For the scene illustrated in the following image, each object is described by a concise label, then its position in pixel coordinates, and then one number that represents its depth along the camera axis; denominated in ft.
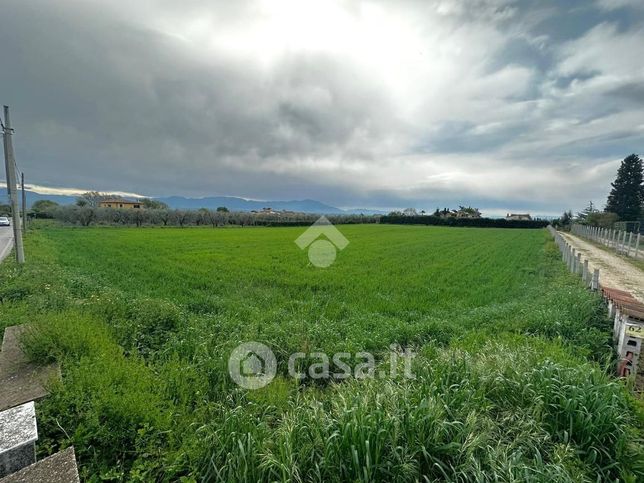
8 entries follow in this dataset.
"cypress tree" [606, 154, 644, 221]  163.53
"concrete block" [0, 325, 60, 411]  9.02
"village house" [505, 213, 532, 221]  336.29
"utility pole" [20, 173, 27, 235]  80.47
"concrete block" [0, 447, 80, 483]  5.85
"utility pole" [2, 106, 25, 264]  32.22
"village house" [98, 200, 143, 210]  263.08
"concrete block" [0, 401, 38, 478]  6.19
